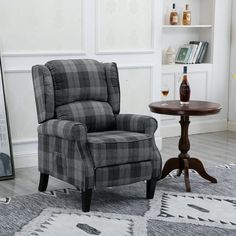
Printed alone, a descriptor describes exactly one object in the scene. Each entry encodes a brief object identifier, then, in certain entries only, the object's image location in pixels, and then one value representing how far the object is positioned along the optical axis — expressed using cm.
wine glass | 566
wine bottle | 563
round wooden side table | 531
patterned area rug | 439
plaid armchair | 478
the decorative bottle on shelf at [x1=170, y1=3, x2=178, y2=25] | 814
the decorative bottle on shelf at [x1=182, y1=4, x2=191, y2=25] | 824
